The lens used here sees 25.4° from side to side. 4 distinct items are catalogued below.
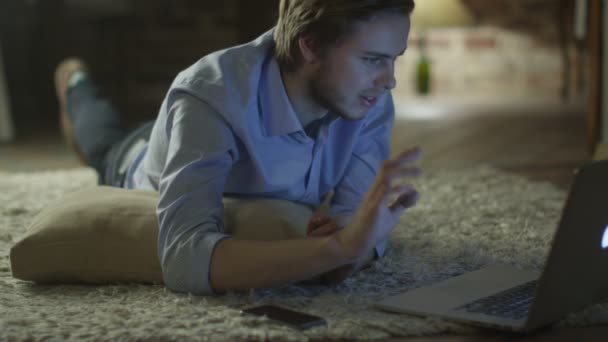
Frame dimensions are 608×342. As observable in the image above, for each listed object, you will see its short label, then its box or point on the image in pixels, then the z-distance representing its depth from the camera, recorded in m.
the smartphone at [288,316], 2.14
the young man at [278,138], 2.17
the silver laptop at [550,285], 1.98
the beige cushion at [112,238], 2.36
